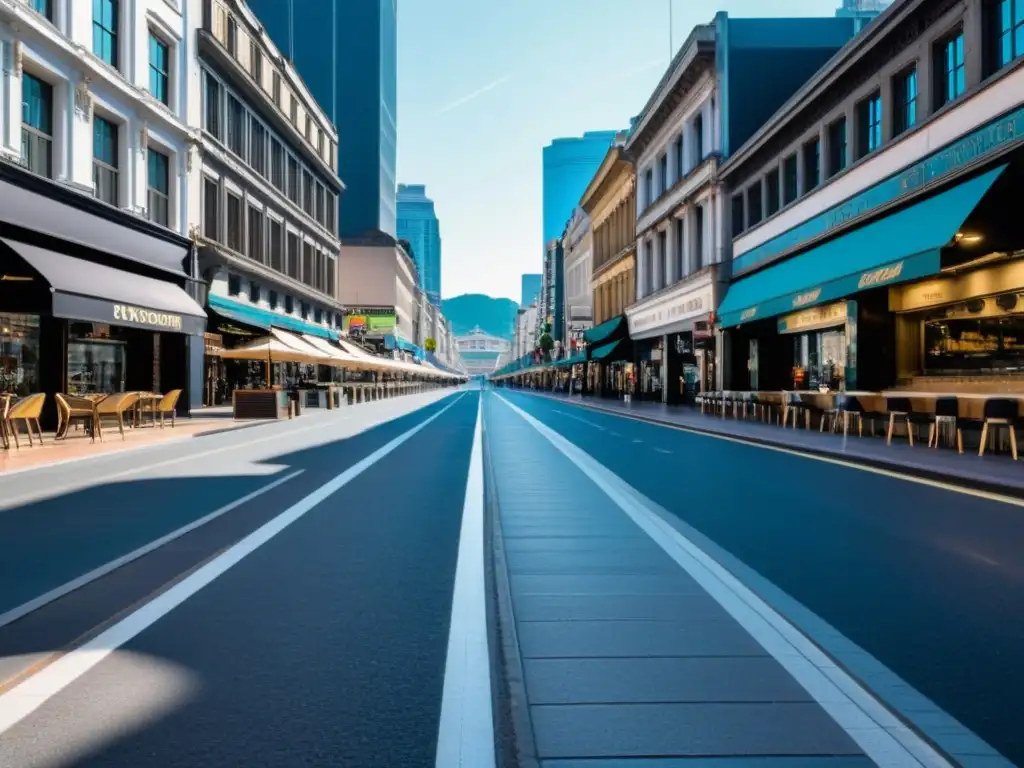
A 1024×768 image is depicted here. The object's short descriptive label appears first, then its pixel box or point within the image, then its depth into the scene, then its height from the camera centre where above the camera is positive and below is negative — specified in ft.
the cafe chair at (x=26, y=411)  58.90 -2.22
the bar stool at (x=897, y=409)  65.16 -2.26
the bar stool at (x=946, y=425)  58.80 -3.20
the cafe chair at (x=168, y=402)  82.23 -2.25
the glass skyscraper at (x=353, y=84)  384.68 +131.02
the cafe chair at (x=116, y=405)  70.41 -2.17
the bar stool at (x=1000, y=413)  53.57 -2.08
